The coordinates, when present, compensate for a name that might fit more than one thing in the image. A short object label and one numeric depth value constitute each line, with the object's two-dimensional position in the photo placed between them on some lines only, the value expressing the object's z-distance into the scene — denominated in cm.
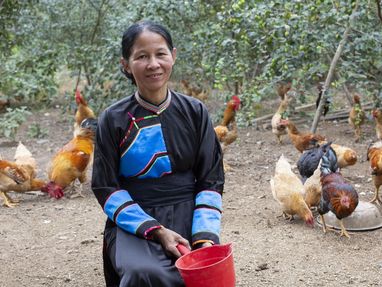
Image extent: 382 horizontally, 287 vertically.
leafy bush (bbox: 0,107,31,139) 805
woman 292
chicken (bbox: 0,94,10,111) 1165
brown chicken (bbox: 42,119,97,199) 650
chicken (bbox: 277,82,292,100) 962
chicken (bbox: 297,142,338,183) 583
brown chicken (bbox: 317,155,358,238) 500
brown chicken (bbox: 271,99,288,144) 853
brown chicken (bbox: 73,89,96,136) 847
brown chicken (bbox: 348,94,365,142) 825
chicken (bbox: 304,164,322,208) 559
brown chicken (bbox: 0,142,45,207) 630
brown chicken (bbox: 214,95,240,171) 775
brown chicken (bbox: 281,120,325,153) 721
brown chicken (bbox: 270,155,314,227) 533
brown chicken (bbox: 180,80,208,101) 1134
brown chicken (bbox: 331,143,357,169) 675
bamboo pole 648
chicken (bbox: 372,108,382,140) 788
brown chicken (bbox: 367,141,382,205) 583
